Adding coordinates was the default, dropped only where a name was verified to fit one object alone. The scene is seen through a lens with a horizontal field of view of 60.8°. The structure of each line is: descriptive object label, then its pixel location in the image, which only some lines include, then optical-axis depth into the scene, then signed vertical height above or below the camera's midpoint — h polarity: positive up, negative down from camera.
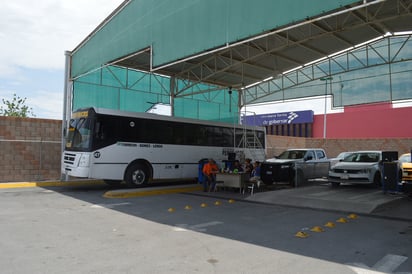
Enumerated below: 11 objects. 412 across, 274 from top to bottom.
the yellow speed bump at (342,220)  8.75 -1.57
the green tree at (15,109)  43.84 +5.58
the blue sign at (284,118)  50.75 +6.16
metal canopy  13.17 +5.18
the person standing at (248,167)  14.56 -0.44
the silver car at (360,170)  14.48 -0.52
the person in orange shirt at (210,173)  14.56 -0.71
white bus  14.07 +0.43
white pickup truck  16.08 -0.47
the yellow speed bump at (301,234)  7.17 -1.59
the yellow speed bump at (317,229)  7.75 -1.59
